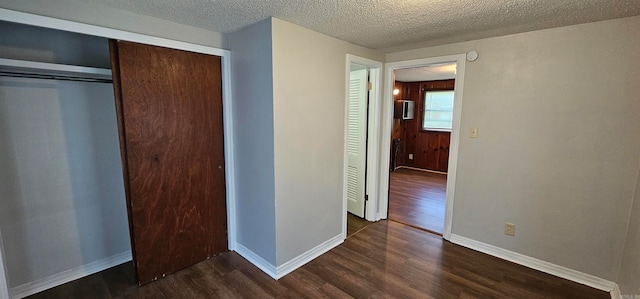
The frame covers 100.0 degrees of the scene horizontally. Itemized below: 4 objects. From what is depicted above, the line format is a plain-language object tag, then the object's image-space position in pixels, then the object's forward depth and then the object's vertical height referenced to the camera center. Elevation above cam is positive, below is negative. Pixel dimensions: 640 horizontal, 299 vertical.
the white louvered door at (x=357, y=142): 3.28 -0.30
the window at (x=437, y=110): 6.24 +0.23
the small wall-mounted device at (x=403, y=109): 6.35 +0.25
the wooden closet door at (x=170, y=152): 2.03 -0.30
